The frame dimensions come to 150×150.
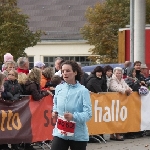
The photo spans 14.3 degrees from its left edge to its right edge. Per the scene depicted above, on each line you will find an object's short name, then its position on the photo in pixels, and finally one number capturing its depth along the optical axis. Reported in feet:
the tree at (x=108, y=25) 147.13
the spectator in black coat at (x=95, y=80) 43.21
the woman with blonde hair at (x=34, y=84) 38.14
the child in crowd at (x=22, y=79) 38.14
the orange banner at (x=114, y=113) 43.32
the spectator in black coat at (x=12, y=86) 36.83
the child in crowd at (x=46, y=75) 41.50
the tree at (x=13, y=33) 134.00
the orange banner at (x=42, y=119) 38.58
